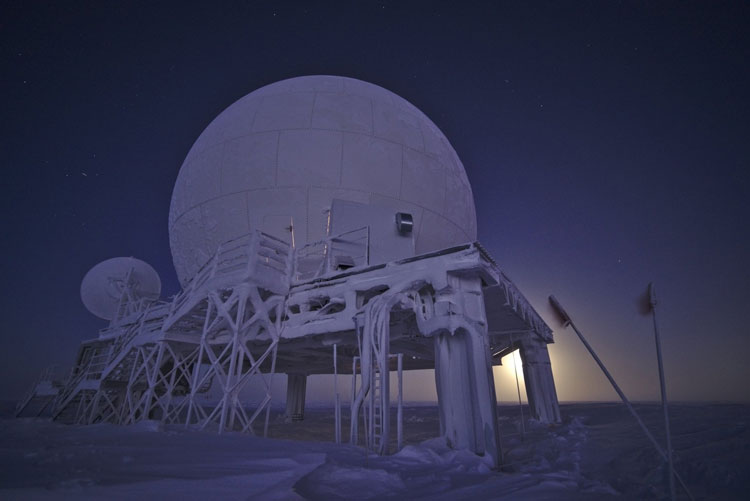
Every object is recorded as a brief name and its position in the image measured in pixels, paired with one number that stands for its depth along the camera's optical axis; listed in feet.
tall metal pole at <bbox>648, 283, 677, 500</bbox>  10.83
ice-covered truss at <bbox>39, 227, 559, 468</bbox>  23.32
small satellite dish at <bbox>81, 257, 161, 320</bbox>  74.95
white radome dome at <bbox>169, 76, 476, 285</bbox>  41.09
